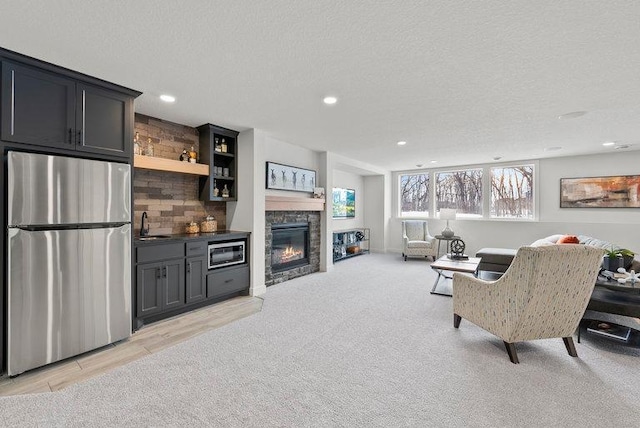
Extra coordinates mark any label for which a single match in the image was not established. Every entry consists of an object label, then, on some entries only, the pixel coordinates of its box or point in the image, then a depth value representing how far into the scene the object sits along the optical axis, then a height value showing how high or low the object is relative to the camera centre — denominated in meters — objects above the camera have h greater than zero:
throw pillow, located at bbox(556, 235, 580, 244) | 4.05 -0.38
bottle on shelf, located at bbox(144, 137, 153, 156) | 3.46 +0.79
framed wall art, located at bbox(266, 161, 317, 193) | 4.61 +0.64
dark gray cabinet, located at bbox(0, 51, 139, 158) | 2.17 +0.88
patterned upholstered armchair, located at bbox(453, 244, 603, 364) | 2.19 -0.65
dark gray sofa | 4.79 -0.75
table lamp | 6.81 +0.00
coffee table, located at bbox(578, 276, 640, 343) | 2.67 -0.88
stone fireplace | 4.65 -0.55
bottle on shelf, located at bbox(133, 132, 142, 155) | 3.28 +0.81
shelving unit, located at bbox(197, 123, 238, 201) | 4.01 +0.81
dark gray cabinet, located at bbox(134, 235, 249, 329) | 3.01 -0.78
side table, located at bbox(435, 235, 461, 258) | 6.62 -0.58
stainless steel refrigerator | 2.14 -0.35
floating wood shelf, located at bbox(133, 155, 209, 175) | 3.18 +0.60
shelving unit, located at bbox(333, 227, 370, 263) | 6.87 -0.75
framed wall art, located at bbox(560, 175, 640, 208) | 5.48 +0.44
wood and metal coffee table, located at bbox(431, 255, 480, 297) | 3.83 -0.73
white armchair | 6.84 -0.65
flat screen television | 7.18 +0.30
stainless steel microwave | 3.72 -0.54
